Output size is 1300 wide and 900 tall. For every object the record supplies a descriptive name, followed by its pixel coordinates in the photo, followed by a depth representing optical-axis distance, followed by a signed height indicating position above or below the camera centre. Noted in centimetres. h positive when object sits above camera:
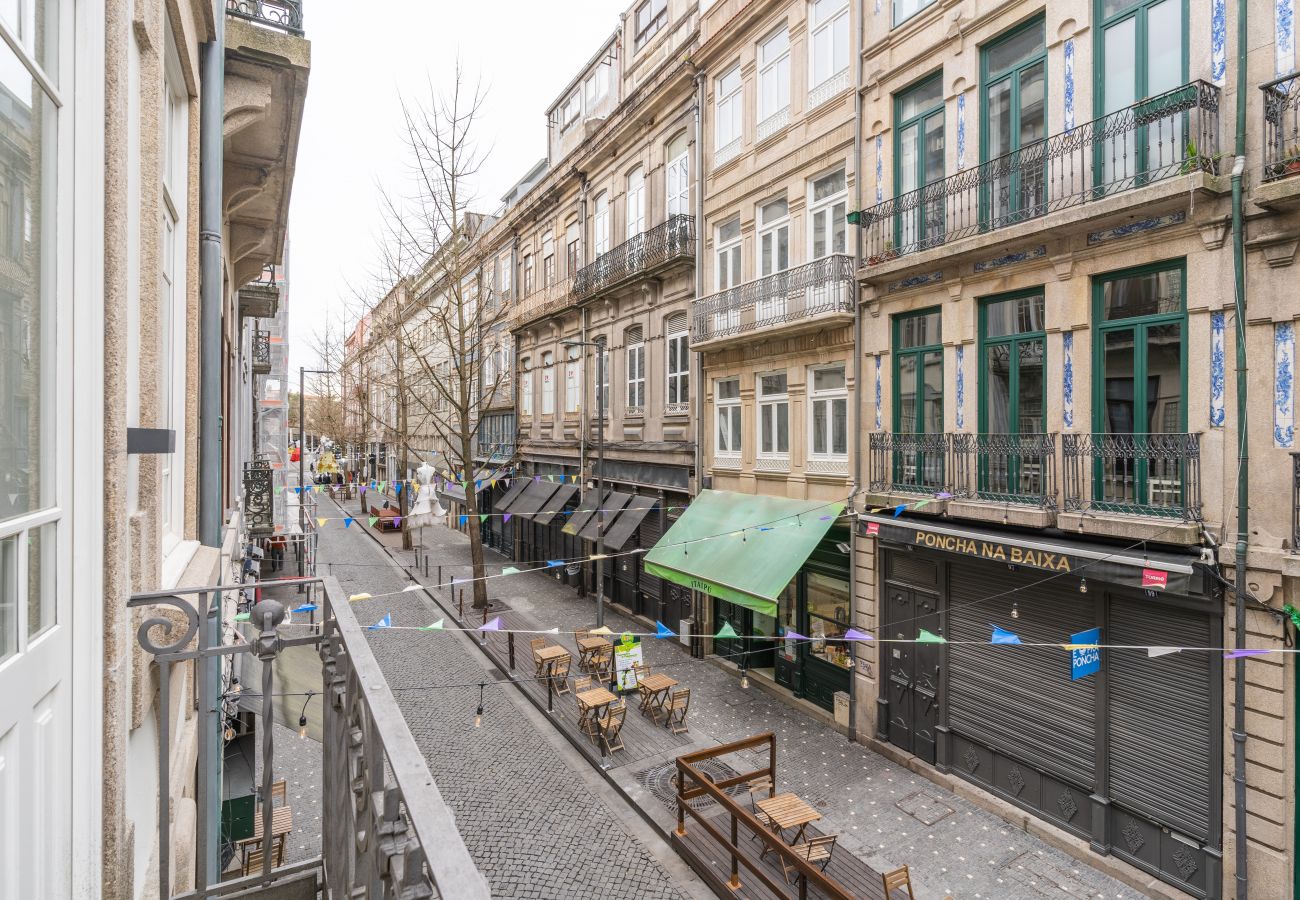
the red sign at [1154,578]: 830 -161
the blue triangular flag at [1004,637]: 929 -261
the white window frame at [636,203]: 2072 +735
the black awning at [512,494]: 2791 -196
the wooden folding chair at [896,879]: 754 -474
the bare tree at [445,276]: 2083 +573
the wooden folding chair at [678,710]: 1313 -513
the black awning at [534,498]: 2515 -196
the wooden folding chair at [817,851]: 838 -496
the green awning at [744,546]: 1277 -208
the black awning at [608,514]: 2033 -204
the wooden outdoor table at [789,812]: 872 -470
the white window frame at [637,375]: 2059 +209
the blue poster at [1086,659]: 930 -287
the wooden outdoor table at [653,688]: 1327 -468
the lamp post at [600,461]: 1745 -40
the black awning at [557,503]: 2333 -200
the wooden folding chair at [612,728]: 1236 -505
